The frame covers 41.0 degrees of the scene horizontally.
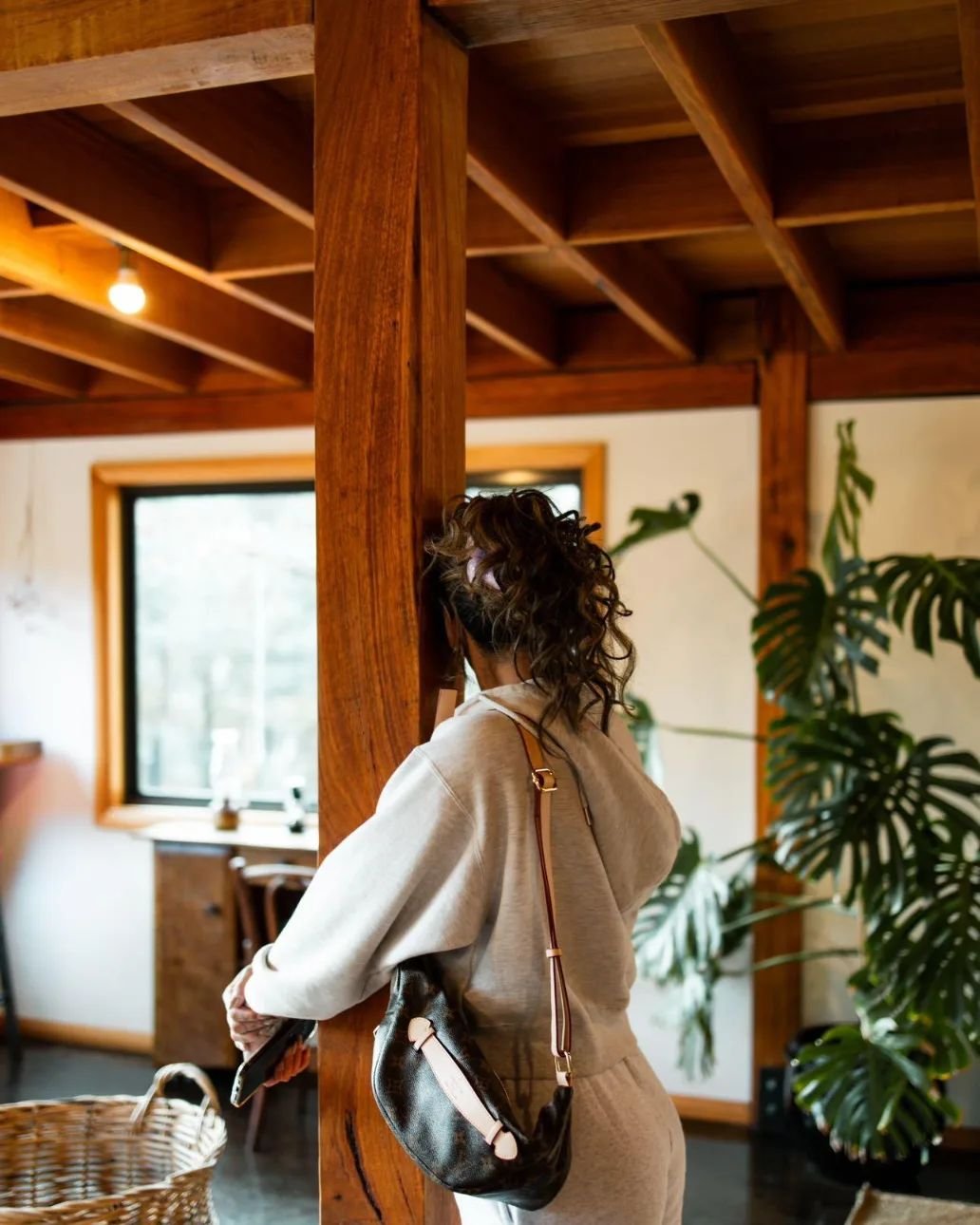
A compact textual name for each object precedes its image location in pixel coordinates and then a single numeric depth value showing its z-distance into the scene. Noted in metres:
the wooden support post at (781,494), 3.82
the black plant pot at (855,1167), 3.42
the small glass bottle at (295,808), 4.21
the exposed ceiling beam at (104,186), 2.35
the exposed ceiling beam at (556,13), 1.47
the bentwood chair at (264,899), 3.72
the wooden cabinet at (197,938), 4.14
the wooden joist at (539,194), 2.25
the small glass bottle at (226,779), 4.31
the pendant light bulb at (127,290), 3.00
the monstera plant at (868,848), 2.82
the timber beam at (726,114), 1.83
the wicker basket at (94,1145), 2.34
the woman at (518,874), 1.32
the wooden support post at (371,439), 1.49
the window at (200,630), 4.60
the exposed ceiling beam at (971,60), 1.58
